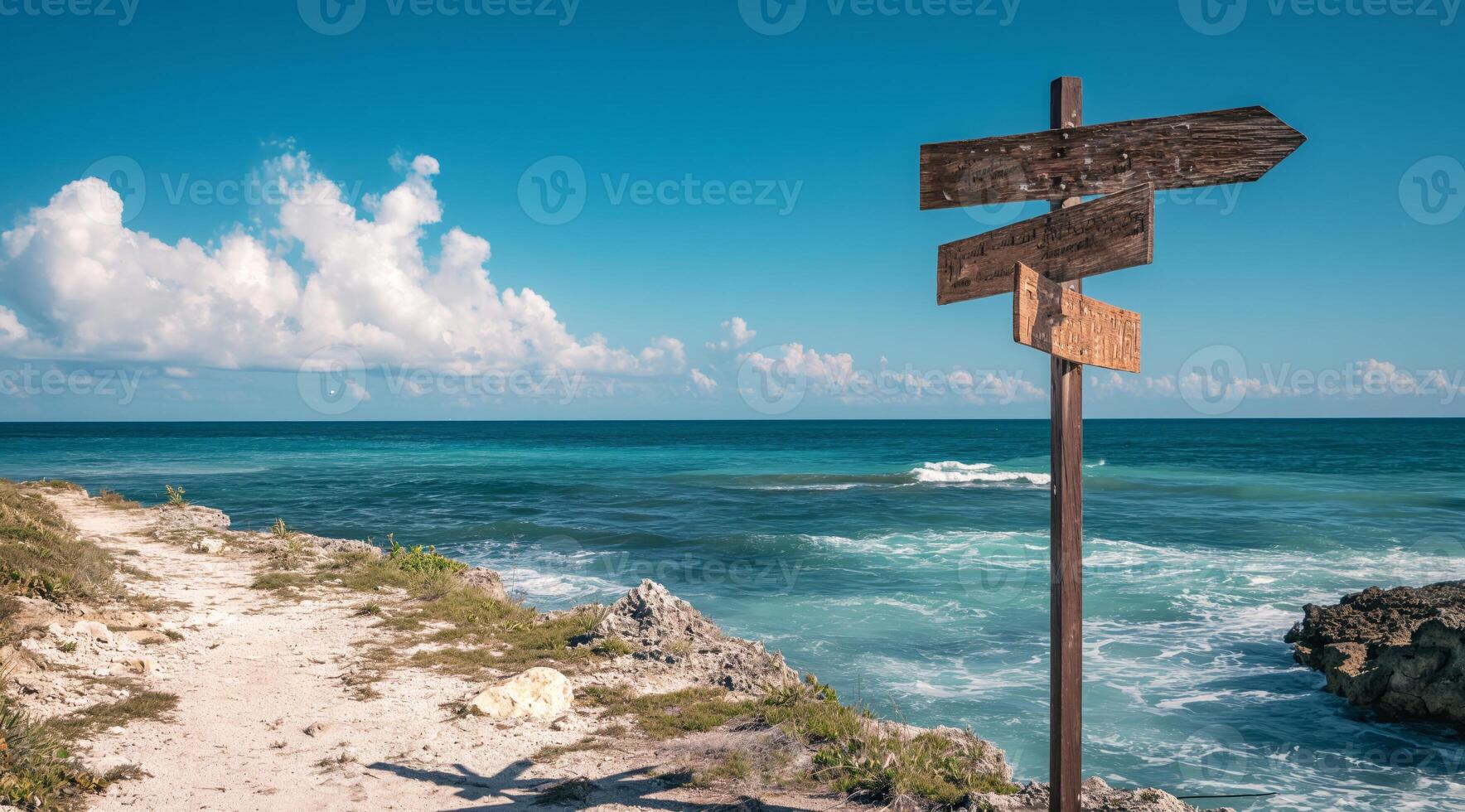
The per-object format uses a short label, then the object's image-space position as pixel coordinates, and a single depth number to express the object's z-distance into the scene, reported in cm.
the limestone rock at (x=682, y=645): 787
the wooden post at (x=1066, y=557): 369
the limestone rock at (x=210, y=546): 1339
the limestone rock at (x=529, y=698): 665
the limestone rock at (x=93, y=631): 771
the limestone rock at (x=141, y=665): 734
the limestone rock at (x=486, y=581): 1136
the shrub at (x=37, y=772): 466
